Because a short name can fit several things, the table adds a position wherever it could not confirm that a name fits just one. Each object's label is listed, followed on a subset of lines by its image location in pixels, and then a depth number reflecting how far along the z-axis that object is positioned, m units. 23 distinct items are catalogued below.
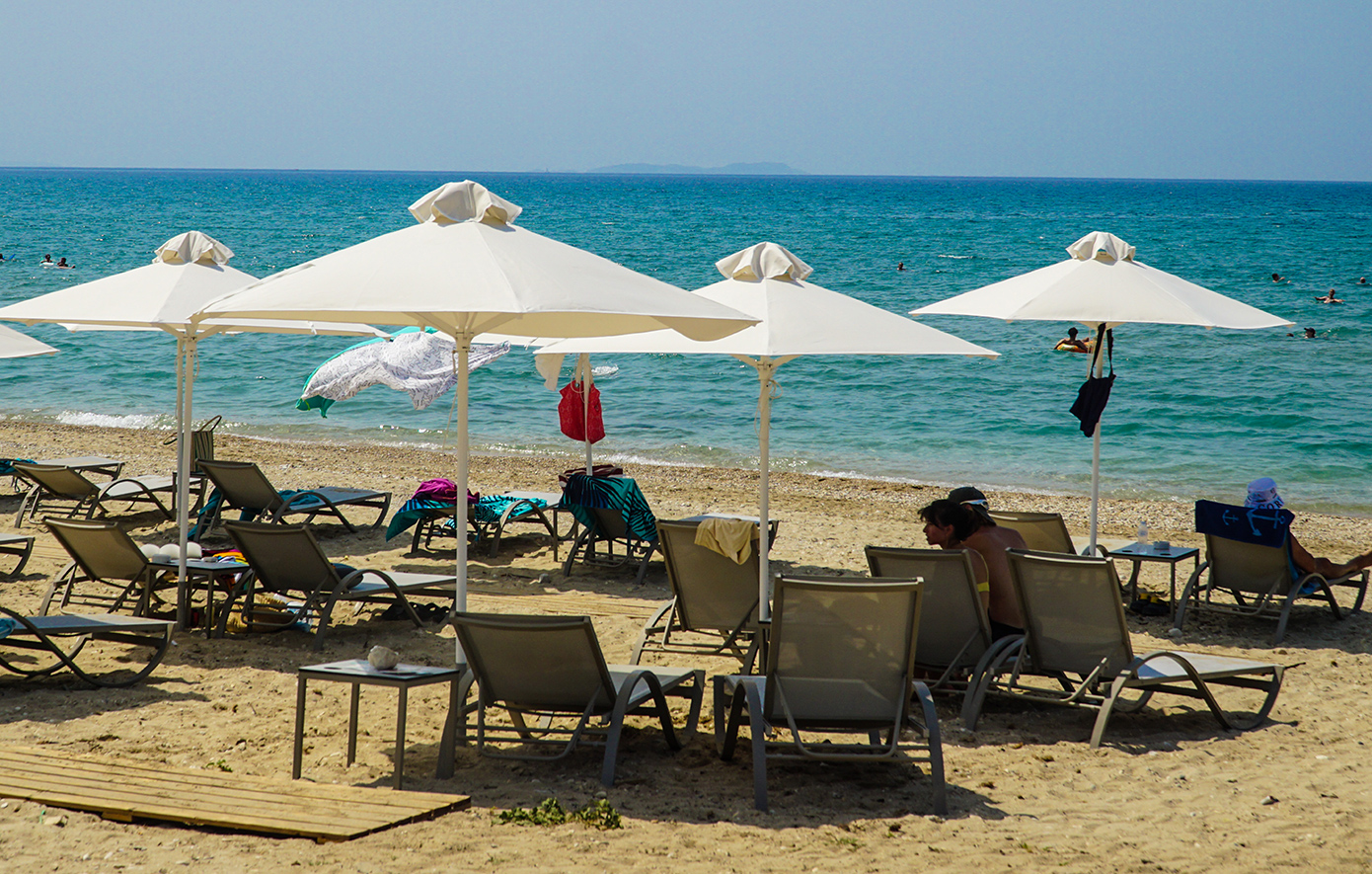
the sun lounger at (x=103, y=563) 12.32
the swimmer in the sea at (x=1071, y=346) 44.62
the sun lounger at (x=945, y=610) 10.12
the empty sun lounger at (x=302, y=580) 12.05
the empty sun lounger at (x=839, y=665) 8.23
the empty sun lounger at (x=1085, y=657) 9.62
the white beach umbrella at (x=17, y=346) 15.00
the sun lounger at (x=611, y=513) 15.22
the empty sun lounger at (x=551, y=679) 8.08
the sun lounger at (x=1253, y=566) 12.79
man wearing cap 10.66
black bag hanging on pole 14.41
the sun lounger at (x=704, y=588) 11.77
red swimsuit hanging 16.44
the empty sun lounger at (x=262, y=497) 17.00
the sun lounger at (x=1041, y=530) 13.62
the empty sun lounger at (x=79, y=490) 17.92
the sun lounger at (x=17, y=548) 14.65
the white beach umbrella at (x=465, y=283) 7.62
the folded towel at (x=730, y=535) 11.50
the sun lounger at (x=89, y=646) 10.20
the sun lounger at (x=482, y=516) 16.25
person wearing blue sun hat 12.76
